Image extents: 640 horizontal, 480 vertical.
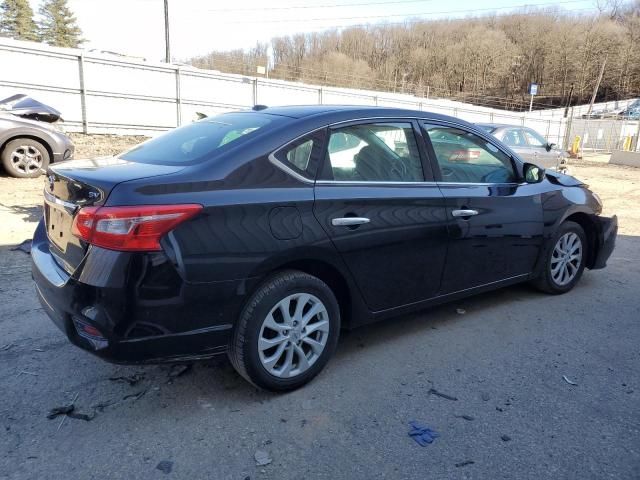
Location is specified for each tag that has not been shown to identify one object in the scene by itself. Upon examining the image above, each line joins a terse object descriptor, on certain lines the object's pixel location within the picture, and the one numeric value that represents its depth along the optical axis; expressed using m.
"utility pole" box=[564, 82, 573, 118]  84.60
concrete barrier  22.02
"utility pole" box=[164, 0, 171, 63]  29.31
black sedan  2.43
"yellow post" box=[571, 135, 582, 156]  26.55
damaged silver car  8.61
